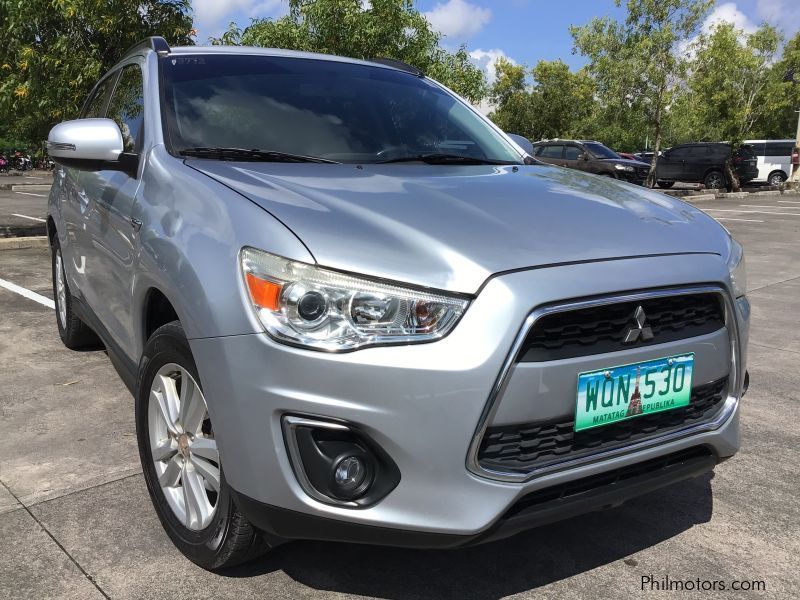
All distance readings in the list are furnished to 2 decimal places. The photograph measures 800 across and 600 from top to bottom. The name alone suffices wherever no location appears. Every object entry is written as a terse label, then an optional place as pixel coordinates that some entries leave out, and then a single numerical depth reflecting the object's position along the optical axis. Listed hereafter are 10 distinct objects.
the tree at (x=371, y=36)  12.73
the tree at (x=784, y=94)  24.78
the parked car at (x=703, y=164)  24.56
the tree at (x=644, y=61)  21.72
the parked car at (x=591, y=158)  20.42
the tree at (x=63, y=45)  8.95
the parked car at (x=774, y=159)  28.41
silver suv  1.83
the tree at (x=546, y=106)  44.47
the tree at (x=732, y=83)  23.05
